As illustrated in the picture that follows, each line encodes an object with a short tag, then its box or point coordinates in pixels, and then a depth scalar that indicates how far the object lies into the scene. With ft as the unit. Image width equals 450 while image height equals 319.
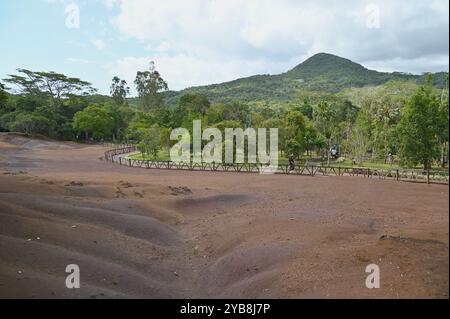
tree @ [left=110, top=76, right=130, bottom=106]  333.21
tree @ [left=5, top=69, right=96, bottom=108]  241.55
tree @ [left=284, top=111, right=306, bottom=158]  122.42
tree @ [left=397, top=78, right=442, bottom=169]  103.34
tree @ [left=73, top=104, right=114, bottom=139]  215.51
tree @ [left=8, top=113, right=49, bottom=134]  199.77
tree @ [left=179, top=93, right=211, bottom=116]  202.39
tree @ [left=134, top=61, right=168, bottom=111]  266.59
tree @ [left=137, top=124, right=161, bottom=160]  144.97
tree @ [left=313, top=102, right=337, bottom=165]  176.04
